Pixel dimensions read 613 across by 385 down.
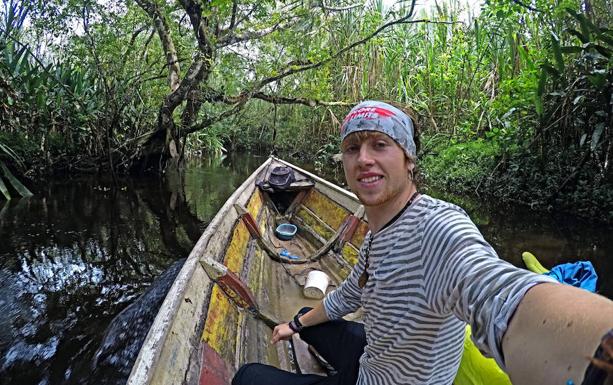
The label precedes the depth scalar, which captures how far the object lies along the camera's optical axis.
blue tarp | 1.84
